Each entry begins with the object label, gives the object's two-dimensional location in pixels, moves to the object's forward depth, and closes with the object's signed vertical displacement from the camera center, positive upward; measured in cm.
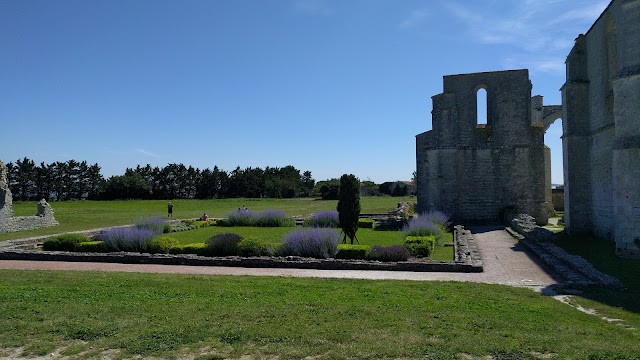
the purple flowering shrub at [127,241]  1541 -140
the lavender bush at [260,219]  2545 -120
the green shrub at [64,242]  1578 -145
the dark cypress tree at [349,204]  1541 -26
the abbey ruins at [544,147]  1272 +219
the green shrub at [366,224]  2425 -147
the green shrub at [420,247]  1366 -151
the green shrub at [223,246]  1415 -147
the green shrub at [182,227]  2363 -152
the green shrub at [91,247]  1544 -158
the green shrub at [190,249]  1436 -158
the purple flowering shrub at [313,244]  1355 -140
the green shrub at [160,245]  1486 -148
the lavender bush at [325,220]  2294 -117
